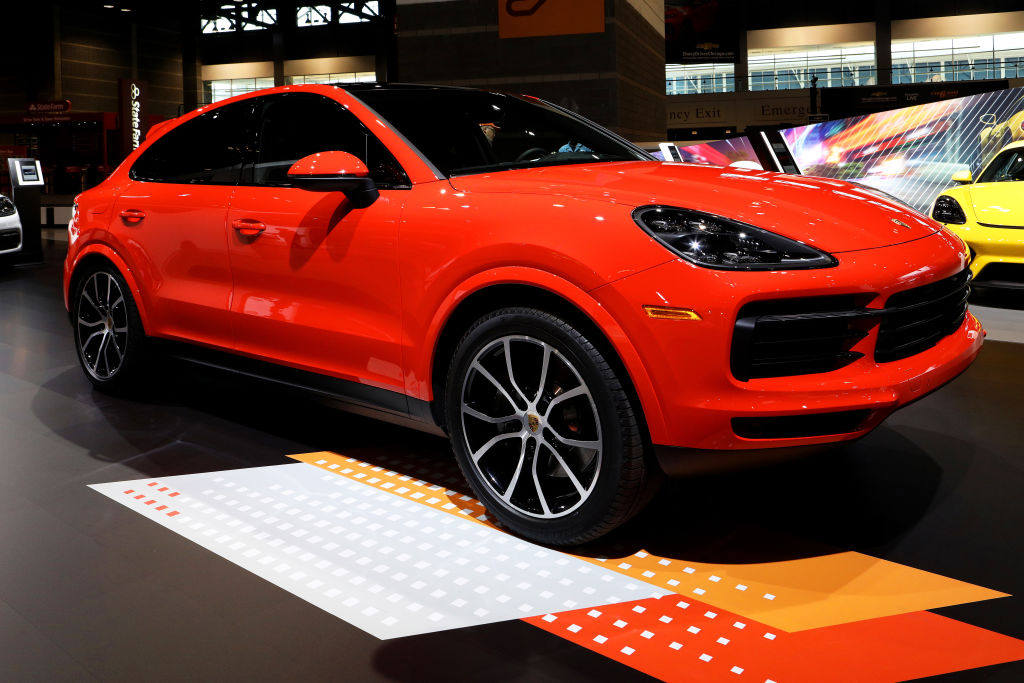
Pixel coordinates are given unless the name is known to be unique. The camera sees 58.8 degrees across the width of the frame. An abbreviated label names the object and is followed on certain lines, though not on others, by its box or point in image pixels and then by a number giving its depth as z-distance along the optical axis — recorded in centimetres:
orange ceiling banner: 1312
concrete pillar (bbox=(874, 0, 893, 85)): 3597
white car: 993
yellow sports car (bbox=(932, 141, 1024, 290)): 630
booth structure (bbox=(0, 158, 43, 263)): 1104
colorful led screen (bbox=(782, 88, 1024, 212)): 841
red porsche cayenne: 220
